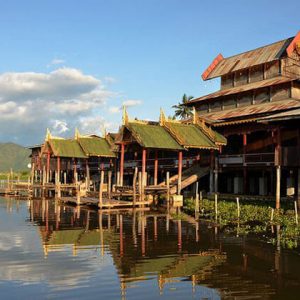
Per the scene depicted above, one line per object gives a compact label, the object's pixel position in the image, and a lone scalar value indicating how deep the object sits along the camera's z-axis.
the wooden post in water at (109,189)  34.22
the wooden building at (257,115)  30.05
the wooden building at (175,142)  33.72
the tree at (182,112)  79.14
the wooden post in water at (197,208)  27.27
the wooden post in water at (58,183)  41.51
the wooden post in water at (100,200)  31.20
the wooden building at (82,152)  46.55
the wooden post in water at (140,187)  32.78
